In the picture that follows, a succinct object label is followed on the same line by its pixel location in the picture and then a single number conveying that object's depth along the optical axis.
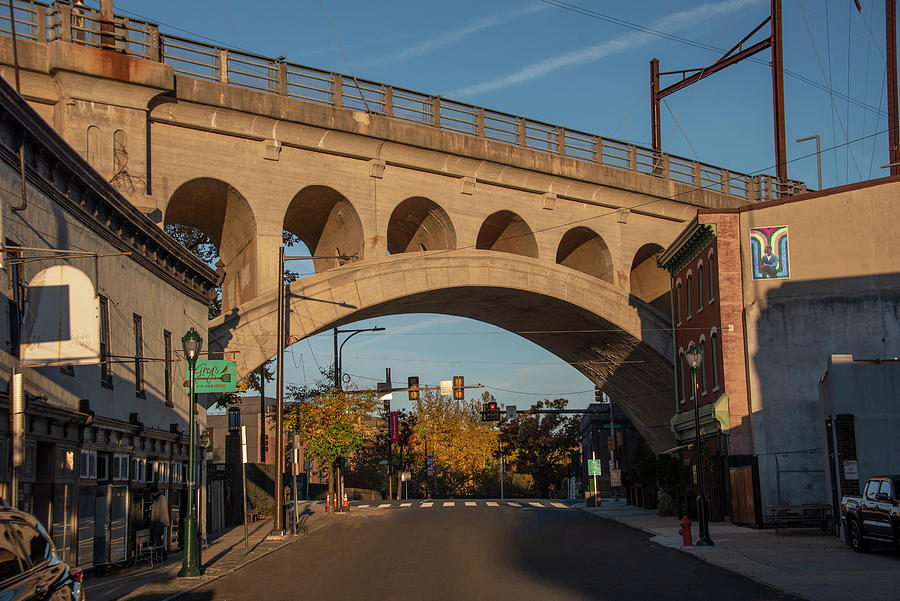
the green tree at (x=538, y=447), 95.94
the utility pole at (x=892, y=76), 45.66
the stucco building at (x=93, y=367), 17.30
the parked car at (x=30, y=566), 9.02
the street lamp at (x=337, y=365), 54.05
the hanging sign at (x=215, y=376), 24.53
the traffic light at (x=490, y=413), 55.88
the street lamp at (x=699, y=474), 26.59
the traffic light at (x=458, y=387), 51.12
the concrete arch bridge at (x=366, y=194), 31.64
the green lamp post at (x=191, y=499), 20.50
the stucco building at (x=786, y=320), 34.69
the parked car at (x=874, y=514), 20.77
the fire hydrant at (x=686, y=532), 26.69
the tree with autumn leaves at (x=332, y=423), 49.03
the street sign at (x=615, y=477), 55.59
